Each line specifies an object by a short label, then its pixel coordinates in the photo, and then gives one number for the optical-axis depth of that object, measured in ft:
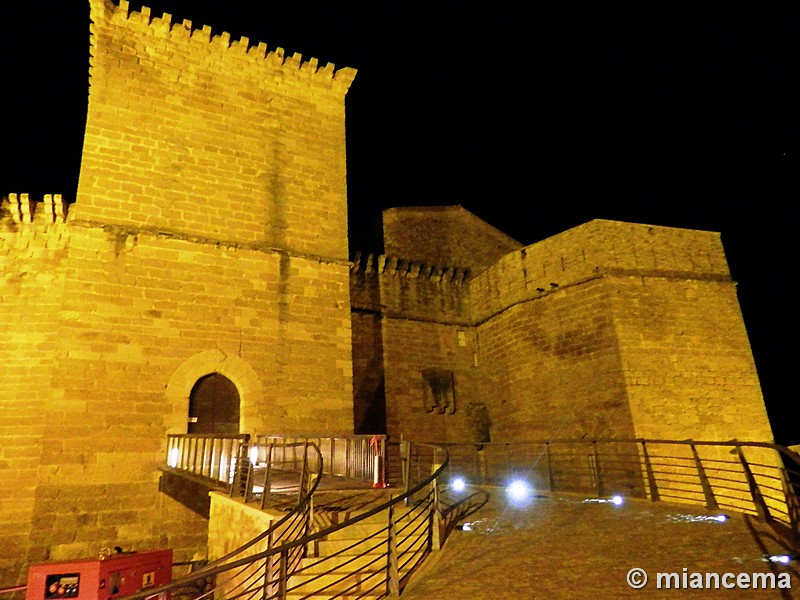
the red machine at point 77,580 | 22.68
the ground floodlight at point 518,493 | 28.35
